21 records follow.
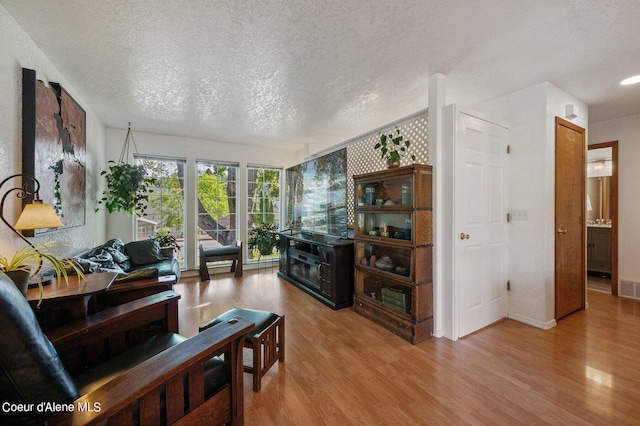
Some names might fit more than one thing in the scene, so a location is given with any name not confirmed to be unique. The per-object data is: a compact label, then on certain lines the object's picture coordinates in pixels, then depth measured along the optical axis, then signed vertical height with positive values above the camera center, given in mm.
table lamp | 1462 -21
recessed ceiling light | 2488 +1317
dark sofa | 2530 -551
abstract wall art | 1839 +594
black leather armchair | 723 -601
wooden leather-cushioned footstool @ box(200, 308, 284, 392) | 1773 -949
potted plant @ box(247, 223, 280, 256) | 5250 -540
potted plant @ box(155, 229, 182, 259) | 4152 -520
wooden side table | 1381 -473
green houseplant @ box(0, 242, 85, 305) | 1272 -284
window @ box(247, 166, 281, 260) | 5434 +302
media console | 3232 -759
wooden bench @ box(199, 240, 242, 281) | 4449 -770
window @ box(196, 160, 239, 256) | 4961 +185
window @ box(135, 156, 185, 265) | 4547 +169
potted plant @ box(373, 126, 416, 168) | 2664 +693
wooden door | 2764 -79
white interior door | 2441 -110
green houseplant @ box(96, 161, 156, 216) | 3693 +382
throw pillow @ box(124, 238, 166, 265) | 3672 -569
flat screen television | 3609 +294
